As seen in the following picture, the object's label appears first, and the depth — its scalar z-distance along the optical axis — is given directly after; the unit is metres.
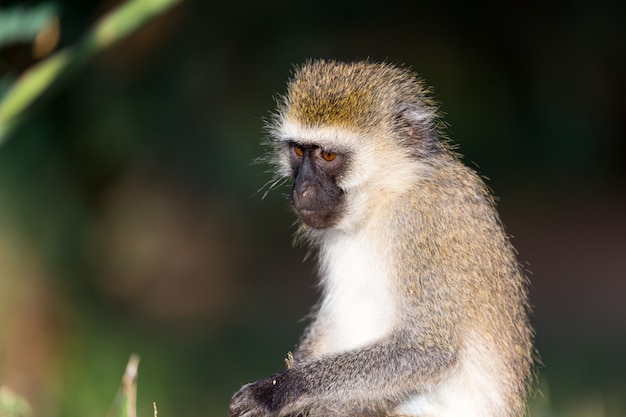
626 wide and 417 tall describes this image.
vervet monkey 8.42
